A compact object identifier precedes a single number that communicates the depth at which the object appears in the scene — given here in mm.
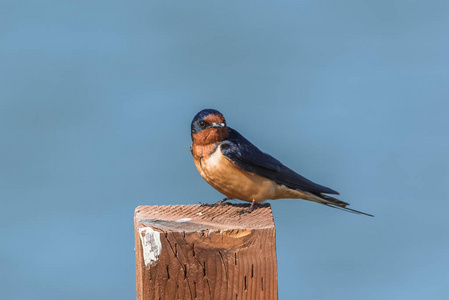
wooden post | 4637
